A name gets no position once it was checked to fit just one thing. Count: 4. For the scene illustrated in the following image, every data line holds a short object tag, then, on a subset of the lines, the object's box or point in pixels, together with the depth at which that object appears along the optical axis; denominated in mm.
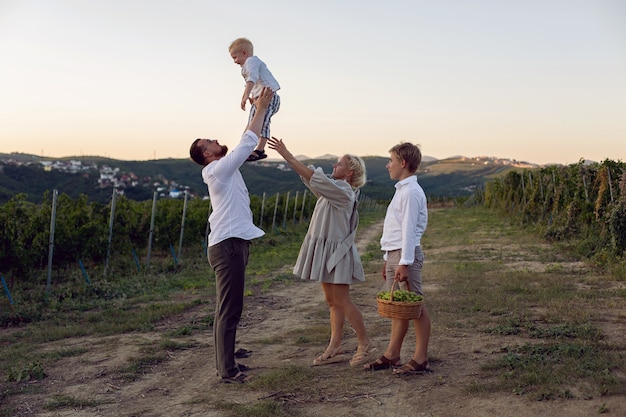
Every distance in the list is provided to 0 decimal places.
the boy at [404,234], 3924
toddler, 4086
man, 3865
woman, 4273
